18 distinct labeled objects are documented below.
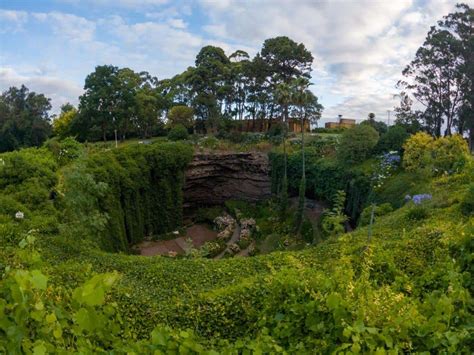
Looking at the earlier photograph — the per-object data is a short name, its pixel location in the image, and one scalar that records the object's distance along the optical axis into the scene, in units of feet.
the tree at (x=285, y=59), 100.83
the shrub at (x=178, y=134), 94.02
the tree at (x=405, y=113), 84.33
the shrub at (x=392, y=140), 67.61
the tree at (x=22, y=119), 113.60
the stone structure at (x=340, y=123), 138.85
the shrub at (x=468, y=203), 33.35
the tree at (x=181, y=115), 103.76
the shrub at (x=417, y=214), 36.50
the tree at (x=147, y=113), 107.95
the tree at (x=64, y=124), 110.73
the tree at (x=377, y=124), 99.25
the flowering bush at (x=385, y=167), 61.52
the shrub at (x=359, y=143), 70.38
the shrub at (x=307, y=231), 72.46
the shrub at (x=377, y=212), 47.10
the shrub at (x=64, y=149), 61.82
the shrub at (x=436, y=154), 54.39
